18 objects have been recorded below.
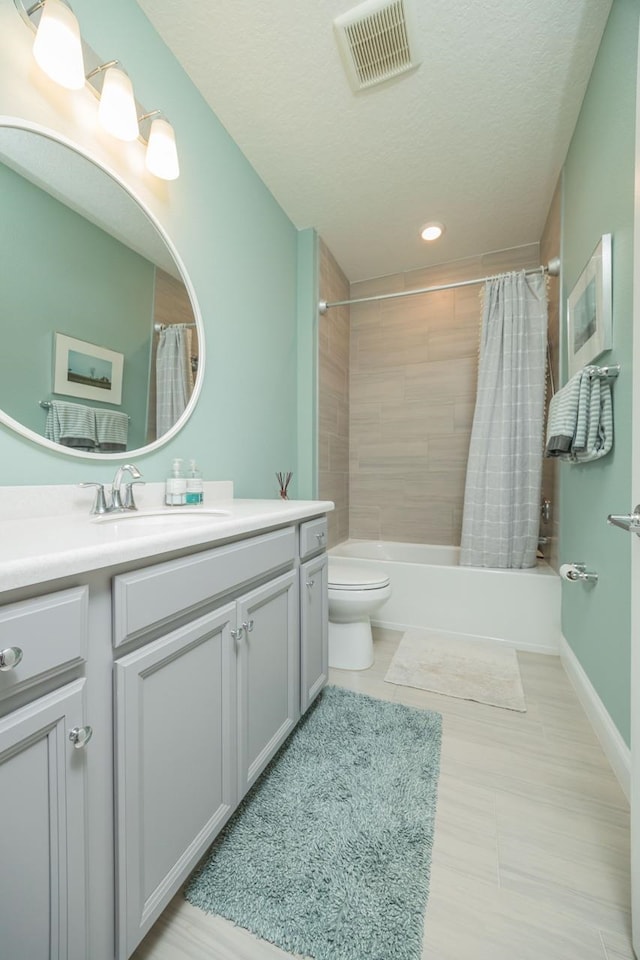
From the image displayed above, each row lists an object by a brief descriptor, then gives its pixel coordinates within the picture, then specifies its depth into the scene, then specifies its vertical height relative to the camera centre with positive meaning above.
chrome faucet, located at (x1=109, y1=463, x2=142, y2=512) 1.11 -0.04
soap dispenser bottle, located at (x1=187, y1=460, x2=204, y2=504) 1.38 -0.04
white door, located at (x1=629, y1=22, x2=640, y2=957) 0.74 -0.37
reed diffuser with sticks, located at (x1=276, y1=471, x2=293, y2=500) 2.06 -0.02
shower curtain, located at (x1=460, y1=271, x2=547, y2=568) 2.24 +0.29
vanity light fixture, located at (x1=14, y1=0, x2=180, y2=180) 0.95 +1.13
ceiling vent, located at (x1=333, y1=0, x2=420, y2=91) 1.29 +1.59
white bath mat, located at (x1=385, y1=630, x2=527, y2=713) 1.64 -0.92
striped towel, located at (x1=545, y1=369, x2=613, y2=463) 1.29 +0.21
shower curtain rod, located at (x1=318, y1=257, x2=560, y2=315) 2.03 +1.16
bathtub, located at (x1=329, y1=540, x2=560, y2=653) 2.01 -0.70
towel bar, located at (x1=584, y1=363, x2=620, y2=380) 1.24 +0.36
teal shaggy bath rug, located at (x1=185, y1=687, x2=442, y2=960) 0.78 -0.93
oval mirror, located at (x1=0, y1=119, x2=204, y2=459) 0.95 +0.50
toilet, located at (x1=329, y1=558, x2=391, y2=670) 1.77 -0.64
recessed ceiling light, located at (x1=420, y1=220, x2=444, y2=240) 2.37 +1.59
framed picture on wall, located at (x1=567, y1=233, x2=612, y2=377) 1.29 +0.66
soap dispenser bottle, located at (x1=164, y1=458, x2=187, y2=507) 1.32 -0.05
